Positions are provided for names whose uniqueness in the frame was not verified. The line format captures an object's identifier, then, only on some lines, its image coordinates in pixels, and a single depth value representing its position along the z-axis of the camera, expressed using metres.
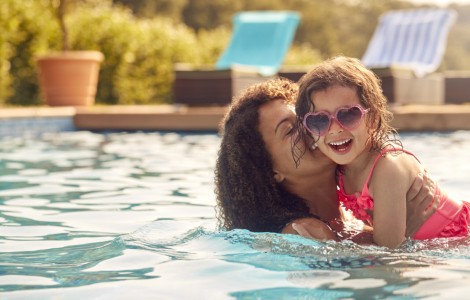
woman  3.30
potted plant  11.98
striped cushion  12.94
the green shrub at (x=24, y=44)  13.38
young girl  3.00
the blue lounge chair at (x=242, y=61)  10.54
